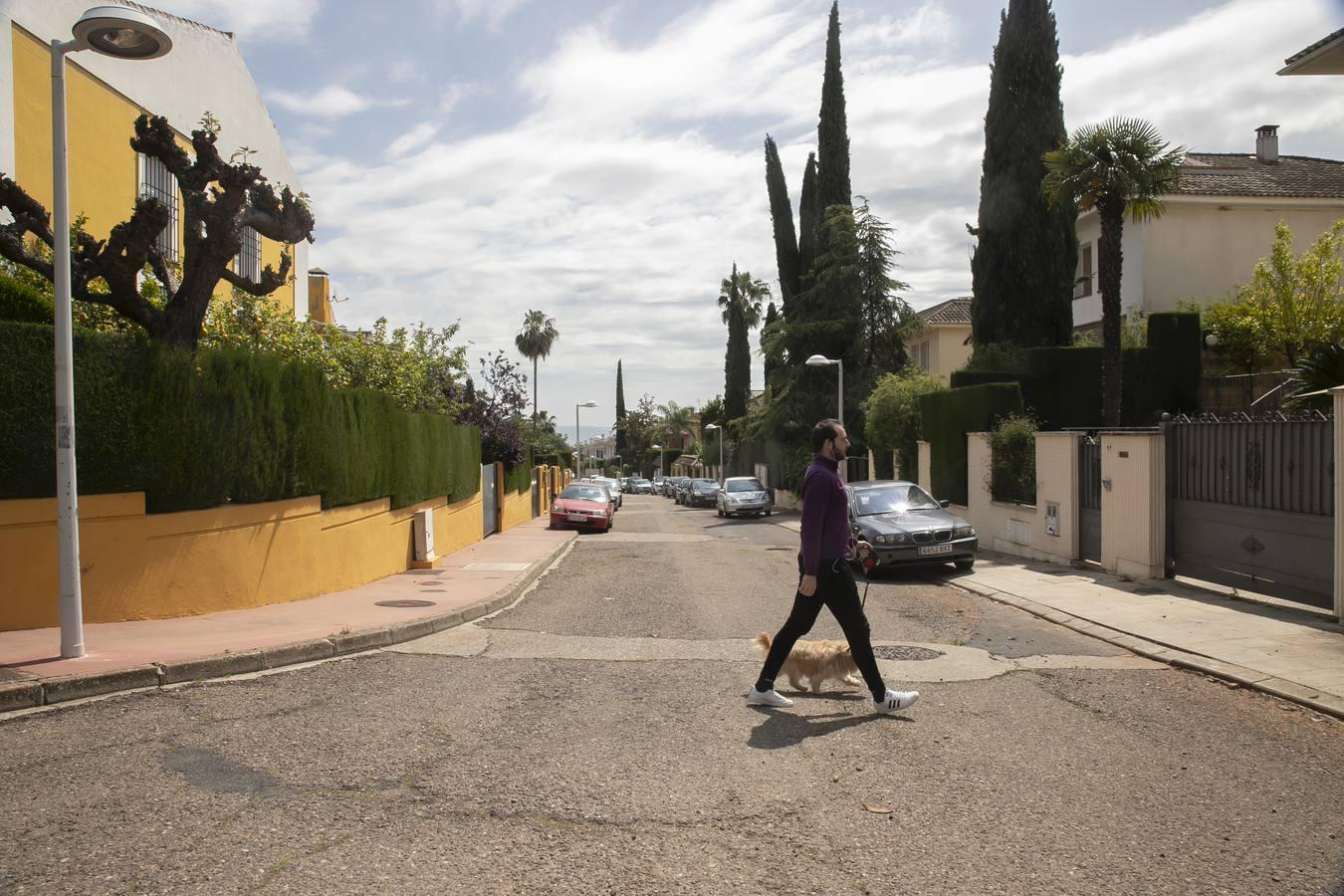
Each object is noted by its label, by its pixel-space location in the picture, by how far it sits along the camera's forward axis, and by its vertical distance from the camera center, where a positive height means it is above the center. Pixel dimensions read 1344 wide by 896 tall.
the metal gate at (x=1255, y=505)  10.33 -0.88
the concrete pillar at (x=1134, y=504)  13.13 -1.01
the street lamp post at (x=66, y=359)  7.84 +0.66
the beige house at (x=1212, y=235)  28.45 +5.57
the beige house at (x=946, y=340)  43.44 +4.03
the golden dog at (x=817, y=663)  7.27 -1.67
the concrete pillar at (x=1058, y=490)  15.66 -0.96
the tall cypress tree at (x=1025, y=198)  26.30 +6.24
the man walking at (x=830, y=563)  6.52 -0.85
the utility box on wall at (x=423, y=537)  16.94 -1.66
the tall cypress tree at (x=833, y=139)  39.09 +11.53
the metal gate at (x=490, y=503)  26.61 -1.78
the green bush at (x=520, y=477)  32.78 -1.39
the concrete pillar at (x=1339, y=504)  9.46 -0.73
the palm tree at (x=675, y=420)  109.94 +1.72
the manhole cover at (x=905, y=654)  8.79 -1.97
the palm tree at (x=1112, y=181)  19.44 +4.90
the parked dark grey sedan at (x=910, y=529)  15.04 -1.47
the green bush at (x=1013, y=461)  18.23 -0.56
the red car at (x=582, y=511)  29.22 -2.16
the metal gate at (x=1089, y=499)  15.08 -1.04
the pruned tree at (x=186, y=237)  10.30 +2.20
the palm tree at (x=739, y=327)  66.38 +7.64
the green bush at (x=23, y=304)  10.20 +1.46
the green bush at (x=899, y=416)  26.81 +0.45
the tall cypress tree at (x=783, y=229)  46.19 +9.65
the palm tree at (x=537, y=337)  82.38 +8.29
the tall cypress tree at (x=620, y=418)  113.71 +2.01
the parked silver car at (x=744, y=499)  37.62 -2.42
